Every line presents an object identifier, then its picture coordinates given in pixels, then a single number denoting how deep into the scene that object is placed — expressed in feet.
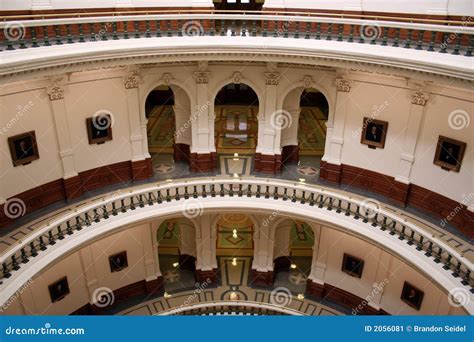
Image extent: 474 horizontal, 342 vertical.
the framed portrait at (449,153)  34.17
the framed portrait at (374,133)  39.24
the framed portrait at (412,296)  38.86
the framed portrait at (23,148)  34.65
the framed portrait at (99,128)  39.43
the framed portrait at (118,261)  44.16
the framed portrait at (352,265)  43.39
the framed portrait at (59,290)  39.55
